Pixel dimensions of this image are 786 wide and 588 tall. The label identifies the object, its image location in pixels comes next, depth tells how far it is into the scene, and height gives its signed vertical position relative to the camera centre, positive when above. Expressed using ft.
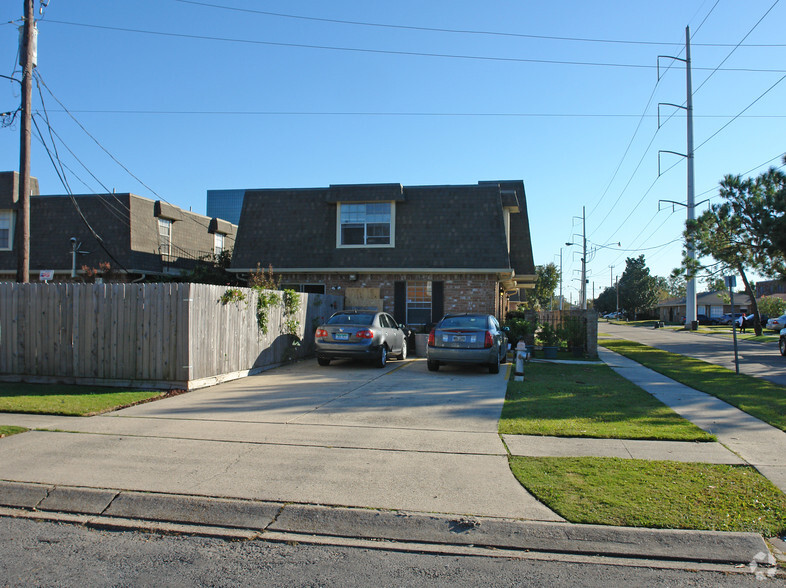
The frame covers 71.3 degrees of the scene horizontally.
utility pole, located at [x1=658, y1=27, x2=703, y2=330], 122.11 +33.67
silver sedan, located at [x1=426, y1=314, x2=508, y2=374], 41.42 -3.04
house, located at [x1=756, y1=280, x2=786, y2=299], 269.66 +7.84
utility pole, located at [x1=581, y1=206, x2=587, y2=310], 170.09 +14.26
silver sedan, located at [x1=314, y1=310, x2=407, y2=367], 44.09 -2.82
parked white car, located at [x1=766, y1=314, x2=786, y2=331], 134.78 -4.74
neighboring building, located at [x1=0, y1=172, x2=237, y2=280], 70.08 +9.00
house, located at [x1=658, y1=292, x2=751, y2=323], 238.68 -0.38
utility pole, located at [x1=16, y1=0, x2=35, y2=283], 39.86 +9.40
